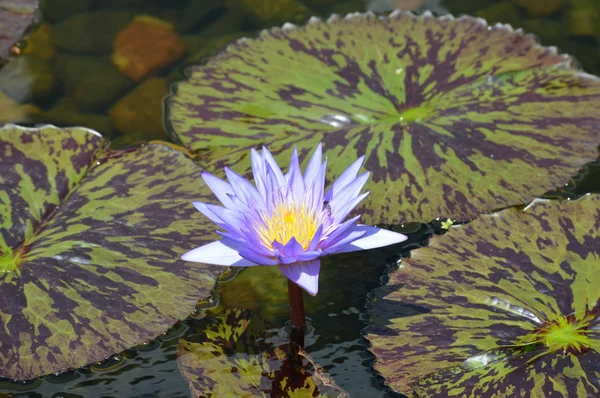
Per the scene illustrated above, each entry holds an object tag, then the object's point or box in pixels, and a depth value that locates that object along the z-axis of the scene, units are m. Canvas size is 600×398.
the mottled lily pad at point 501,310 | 4.80
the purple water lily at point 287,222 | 4.61
